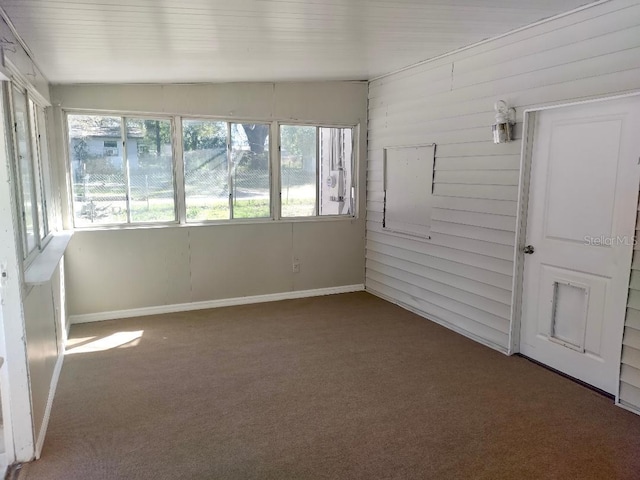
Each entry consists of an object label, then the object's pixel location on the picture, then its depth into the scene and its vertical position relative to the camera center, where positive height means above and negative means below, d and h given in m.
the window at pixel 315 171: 5.52 +0.09
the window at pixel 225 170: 5.04 +0.09
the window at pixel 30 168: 2.69 +0.07
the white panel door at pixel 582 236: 2.99 -0.41
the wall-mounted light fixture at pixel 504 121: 3.66 +0.47
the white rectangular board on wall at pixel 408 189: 4.75 -0.12
